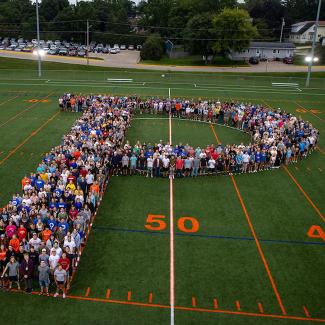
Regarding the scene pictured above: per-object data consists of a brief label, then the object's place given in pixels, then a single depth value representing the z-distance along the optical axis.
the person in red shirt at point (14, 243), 10.38
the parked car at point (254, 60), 64.12
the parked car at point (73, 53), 66.57
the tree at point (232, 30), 61.56
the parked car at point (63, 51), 66.44
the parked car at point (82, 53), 66.41
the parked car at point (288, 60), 65.00
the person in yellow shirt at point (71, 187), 13.49
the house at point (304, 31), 90.07
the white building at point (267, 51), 69.11
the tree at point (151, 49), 64.25
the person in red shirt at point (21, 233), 10.77
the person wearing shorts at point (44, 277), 9.72
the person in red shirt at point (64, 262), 9.92
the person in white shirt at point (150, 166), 17.44
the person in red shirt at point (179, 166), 17.44
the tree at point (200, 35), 63.03
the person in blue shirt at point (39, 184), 13.95
